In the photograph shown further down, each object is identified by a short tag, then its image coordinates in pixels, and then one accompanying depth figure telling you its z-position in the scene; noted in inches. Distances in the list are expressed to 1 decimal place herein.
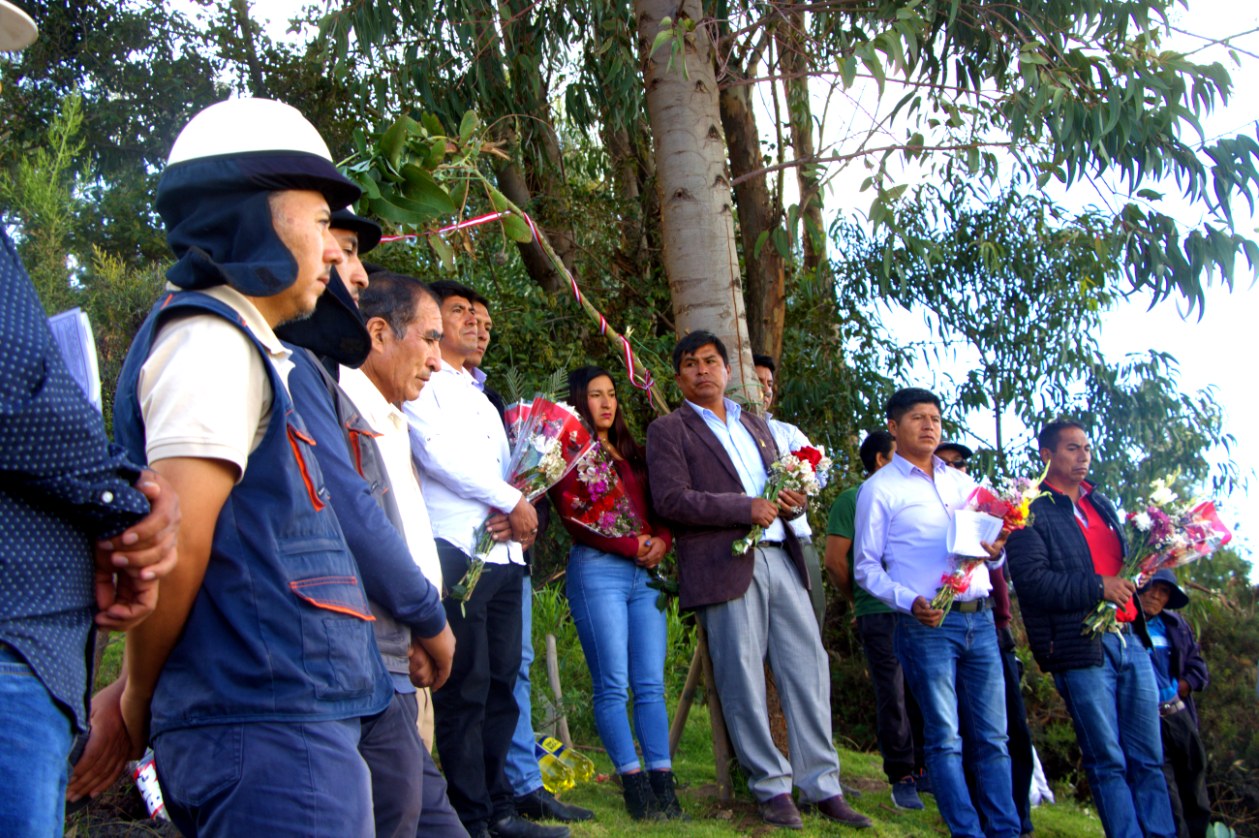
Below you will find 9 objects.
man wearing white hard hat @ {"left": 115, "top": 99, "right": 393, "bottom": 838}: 86.4
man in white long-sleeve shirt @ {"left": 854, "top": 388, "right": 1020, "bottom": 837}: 243.9
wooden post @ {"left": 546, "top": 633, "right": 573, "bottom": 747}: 277.9
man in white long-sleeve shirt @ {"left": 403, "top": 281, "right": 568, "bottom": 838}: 195.5
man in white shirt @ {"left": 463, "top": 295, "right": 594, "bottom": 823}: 226.5
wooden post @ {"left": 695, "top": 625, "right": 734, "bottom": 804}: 248.2
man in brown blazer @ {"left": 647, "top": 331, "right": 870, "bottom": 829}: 235.0
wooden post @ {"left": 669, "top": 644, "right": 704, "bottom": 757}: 263.7
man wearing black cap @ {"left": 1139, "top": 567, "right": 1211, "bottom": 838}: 288.0
